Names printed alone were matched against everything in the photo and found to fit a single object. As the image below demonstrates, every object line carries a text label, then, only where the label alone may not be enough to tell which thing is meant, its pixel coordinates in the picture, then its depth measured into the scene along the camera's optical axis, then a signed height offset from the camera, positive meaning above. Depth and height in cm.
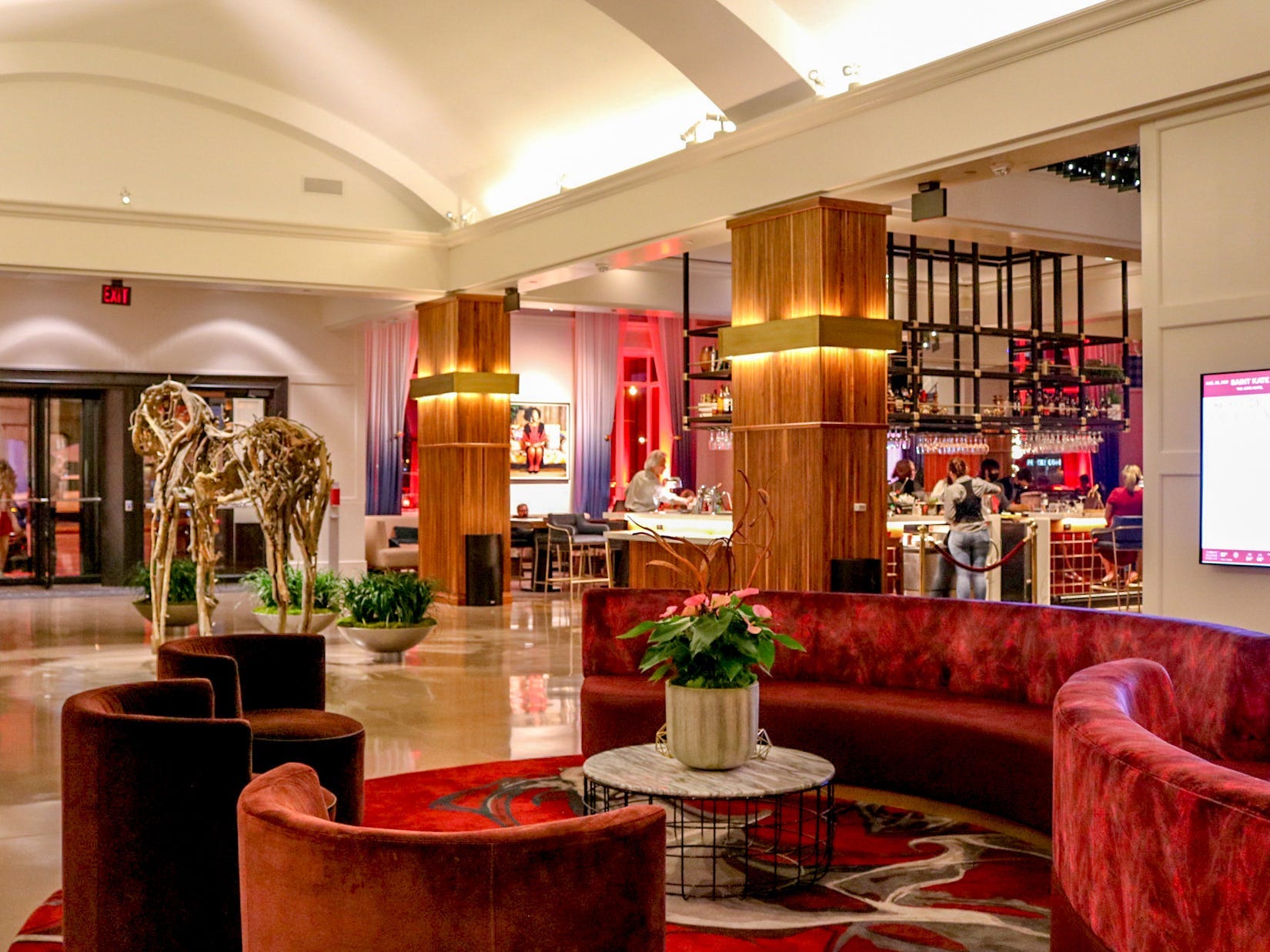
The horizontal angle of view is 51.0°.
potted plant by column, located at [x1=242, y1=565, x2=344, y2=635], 966 -89
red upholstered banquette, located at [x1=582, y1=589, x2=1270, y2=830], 468 -87
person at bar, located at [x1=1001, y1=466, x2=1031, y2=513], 1301 -11
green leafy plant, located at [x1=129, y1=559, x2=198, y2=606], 1107 -84
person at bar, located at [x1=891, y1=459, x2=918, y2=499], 1320 +3
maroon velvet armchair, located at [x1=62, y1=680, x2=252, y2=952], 348 -92
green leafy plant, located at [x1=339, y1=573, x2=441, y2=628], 963 -87
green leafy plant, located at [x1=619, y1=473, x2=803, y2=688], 456 -55
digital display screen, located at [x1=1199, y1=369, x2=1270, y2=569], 609 +8
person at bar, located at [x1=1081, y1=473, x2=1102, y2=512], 1573 -20
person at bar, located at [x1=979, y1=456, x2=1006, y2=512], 1301 +13
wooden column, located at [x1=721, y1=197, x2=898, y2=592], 884 +64
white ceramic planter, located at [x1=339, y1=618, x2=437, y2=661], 956 -112
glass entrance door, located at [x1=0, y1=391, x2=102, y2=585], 1559 -5
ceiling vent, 1358 +303
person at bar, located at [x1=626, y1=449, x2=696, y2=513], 1288 -6
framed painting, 1905 +58
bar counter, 1109 -45
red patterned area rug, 402 -138
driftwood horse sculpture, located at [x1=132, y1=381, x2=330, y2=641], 839 +2
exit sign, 1346 +192
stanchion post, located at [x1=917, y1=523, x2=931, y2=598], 1079 -64
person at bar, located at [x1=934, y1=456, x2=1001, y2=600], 1057 -37
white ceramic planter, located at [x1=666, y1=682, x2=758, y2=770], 450 -83
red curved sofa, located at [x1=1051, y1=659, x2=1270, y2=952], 227 -68
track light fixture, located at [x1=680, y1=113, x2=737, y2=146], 1006 +272
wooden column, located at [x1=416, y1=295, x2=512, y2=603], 1407 +47
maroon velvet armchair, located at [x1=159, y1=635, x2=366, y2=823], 462 -83
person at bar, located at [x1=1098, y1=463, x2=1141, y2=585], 1201 -21
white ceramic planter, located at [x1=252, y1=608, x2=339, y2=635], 959 -101
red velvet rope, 1023 -59
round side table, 427 -128
